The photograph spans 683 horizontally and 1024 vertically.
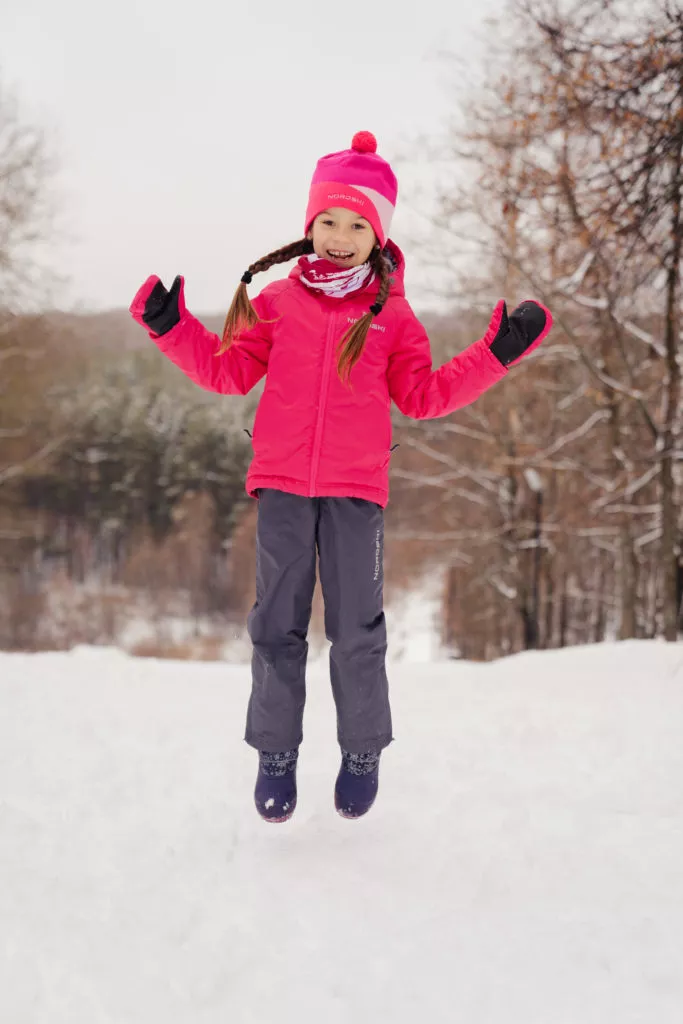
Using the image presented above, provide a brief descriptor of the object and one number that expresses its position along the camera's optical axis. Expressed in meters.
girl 2.03
